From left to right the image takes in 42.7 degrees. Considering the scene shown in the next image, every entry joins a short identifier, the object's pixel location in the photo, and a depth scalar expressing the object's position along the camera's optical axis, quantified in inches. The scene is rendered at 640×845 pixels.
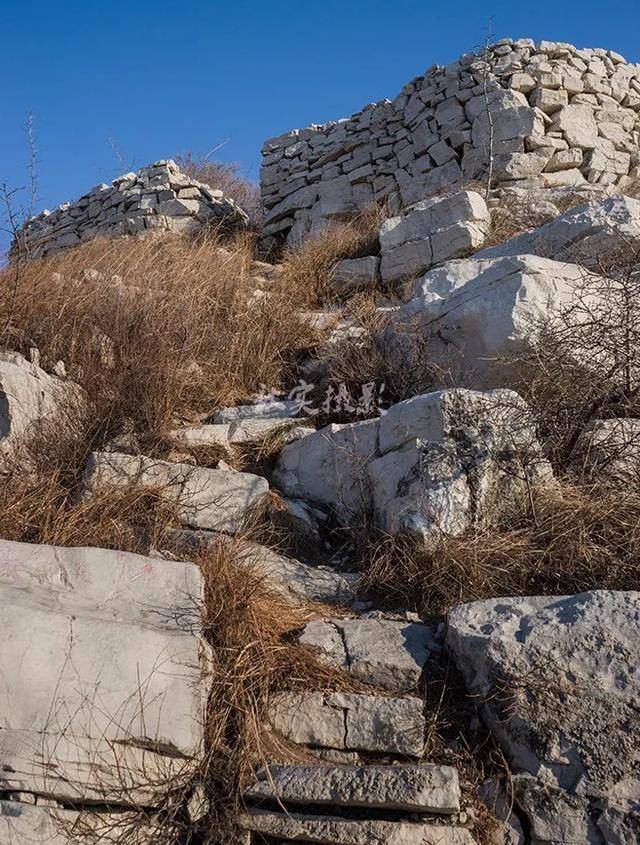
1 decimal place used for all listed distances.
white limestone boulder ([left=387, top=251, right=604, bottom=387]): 179.3
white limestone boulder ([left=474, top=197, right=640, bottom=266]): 216.5
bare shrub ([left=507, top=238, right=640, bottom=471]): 152.3
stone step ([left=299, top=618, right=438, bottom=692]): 111.1
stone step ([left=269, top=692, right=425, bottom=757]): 100.8
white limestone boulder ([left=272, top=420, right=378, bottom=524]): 154.6
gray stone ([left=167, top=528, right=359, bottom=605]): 132.3
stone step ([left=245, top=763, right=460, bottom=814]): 90.6
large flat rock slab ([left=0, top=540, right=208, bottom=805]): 90.5
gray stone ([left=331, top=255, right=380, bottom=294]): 287.9
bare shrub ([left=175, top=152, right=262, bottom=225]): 667.4
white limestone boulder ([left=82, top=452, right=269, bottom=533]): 145.6
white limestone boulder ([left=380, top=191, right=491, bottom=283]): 282.2
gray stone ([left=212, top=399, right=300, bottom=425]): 192.9
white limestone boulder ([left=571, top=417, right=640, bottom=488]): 144.0
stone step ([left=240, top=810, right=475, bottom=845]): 88.8
